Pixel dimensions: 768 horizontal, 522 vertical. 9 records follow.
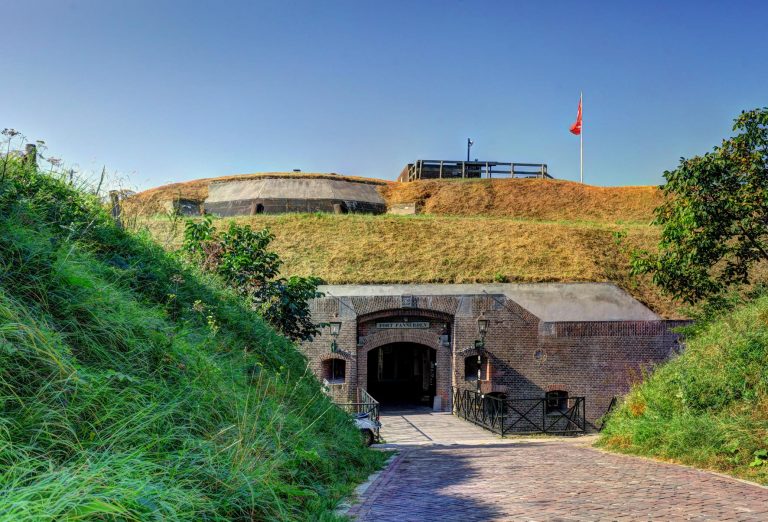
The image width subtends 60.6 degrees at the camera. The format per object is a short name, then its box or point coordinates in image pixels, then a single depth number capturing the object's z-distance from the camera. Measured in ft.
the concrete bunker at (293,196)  121.80
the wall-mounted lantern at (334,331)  70.08
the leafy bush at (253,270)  43.50
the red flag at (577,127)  124.59
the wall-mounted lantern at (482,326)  71.60
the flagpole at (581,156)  126.32
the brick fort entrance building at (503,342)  73.05
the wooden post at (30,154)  26.94
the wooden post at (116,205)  31.04
